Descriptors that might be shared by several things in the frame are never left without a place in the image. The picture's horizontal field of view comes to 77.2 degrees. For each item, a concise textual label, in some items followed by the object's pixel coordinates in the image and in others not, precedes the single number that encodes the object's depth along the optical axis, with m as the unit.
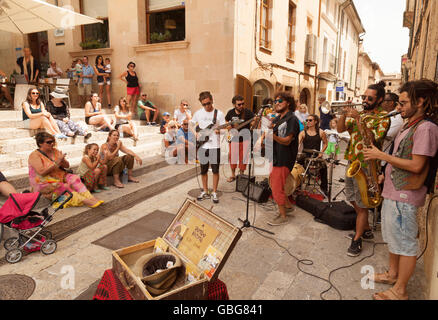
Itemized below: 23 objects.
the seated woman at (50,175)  4.12
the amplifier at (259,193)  5.28
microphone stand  3.82
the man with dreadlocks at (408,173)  2.34
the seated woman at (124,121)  7.71
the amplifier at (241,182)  5.77
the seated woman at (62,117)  6.51
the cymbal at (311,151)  5.48
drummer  5.88
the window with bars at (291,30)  13.64
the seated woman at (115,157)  5.33
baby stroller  3.19
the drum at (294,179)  4.95
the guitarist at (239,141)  5.71
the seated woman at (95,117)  7.60
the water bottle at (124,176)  5.74
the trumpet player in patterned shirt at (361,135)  3.13
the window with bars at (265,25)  11.00
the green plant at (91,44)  10.91
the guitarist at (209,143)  5.05
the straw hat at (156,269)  1.82
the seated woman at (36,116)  5.97
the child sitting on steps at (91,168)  4.79
